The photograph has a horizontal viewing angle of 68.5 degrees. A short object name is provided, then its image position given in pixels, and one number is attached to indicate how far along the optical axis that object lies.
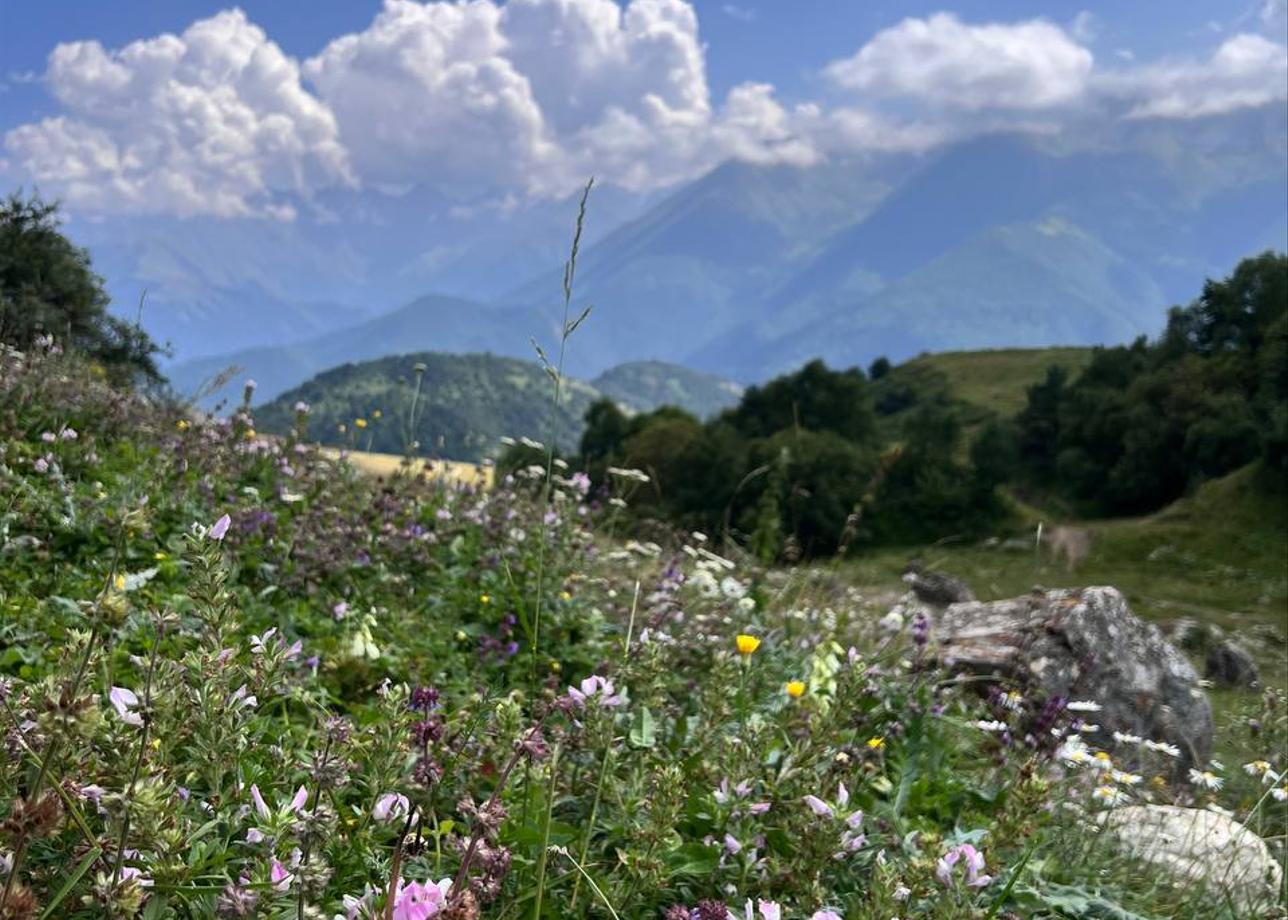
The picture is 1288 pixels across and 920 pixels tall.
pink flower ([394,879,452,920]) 1.25
